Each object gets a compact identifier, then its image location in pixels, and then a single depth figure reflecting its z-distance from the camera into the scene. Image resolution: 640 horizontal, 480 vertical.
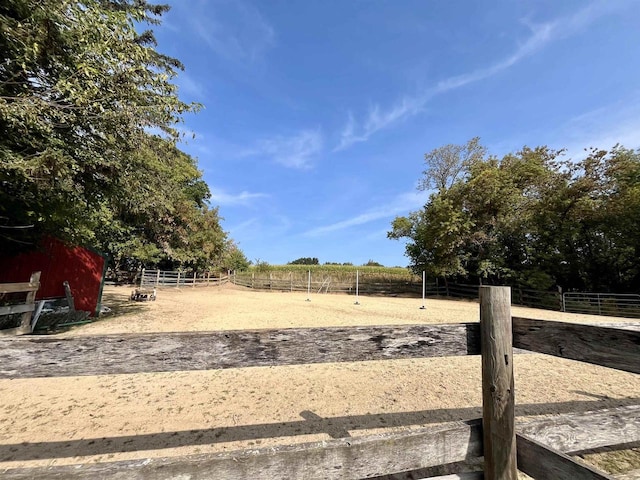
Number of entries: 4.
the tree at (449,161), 25.75
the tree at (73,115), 4.59
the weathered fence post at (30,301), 5.99
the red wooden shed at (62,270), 8.50
